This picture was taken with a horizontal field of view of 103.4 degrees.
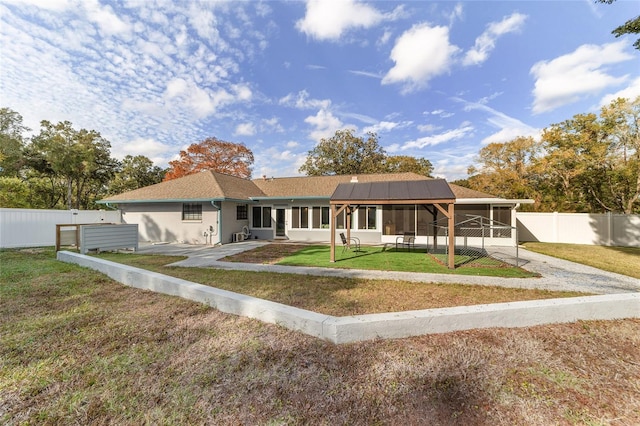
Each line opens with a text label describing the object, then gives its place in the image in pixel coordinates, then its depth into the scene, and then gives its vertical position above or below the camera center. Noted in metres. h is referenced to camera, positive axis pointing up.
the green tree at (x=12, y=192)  14.69 +1.50
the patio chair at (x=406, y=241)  12.44 -1.32
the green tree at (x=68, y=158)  21.51 +5.37
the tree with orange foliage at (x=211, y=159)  28.84 +6.71
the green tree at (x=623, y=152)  15.84 +4.06
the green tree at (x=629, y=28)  7.65 +5.78
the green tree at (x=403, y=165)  30.80 +6.22
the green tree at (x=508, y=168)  21.45 +4.33
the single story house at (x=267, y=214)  13.45 +0.12
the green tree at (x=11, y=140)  19.00 +5.96
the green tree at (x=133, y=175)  29.64 +5.09
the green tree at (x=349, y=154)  30.52 +7.49
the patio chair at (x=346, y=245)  11.63 -1.48
